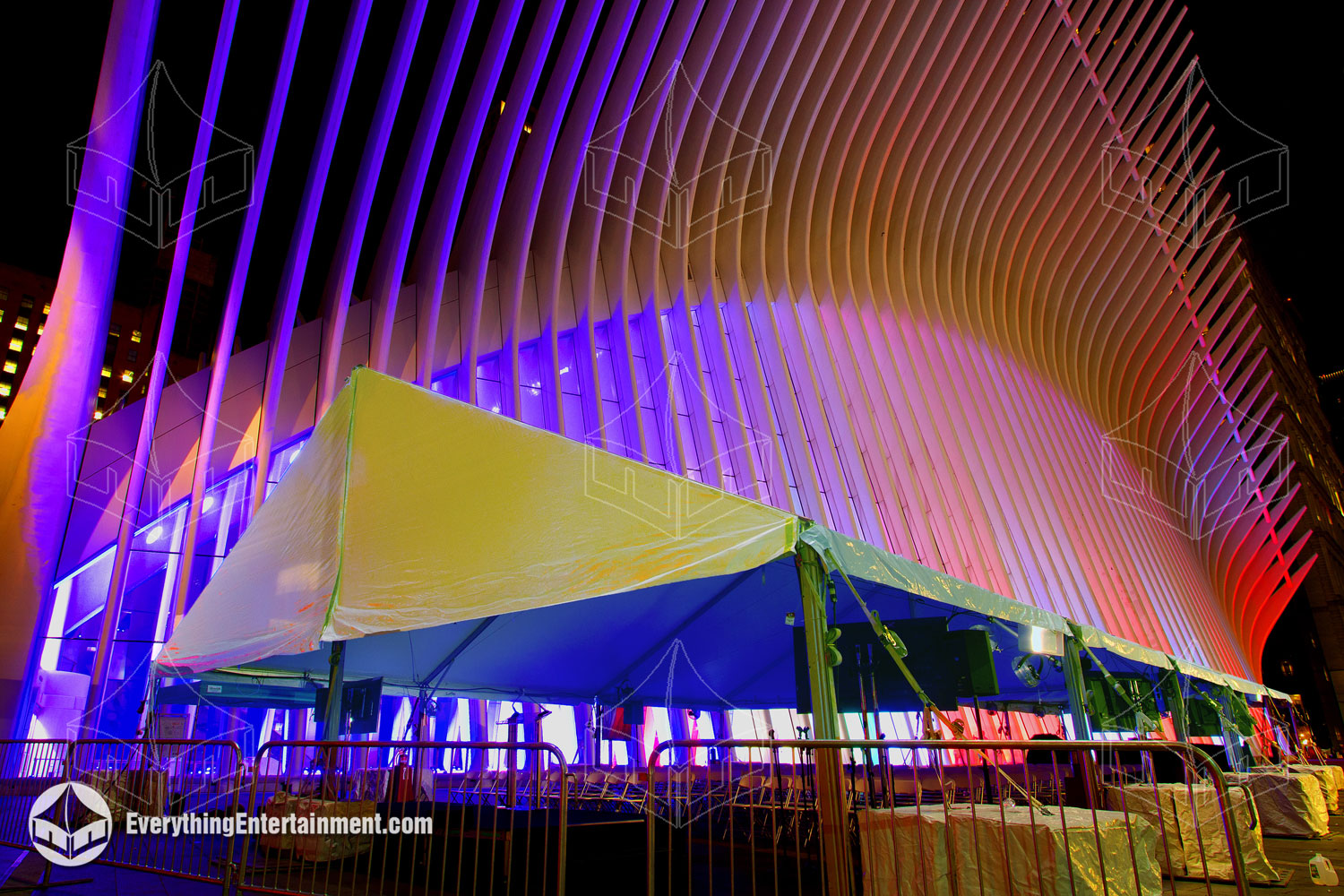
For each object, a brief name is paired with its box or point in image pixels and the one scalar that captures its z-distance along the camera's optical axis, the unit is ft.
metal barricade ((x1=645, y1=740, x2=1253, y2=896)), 13.93
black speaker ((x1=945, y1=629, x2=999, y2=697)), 21.18
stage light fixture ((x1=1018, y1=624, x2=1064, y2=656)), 26.84
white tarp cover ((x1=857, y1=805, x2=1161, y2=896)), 14.35
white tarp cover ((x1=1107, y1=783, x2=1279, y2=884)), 23.20
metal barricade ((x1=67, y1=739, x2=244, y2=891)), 20.20
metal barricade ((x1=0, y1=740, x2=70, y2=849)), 23.59
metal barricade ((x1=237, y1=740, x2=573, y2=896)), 16.21
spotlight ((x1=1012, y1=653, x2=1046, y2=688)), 32.19
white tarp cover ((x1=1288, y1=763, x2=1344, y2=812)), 42.12
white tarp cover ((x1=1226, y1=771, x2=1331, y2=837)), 35.96
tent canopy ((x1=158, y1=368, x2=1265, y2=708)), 16.72
